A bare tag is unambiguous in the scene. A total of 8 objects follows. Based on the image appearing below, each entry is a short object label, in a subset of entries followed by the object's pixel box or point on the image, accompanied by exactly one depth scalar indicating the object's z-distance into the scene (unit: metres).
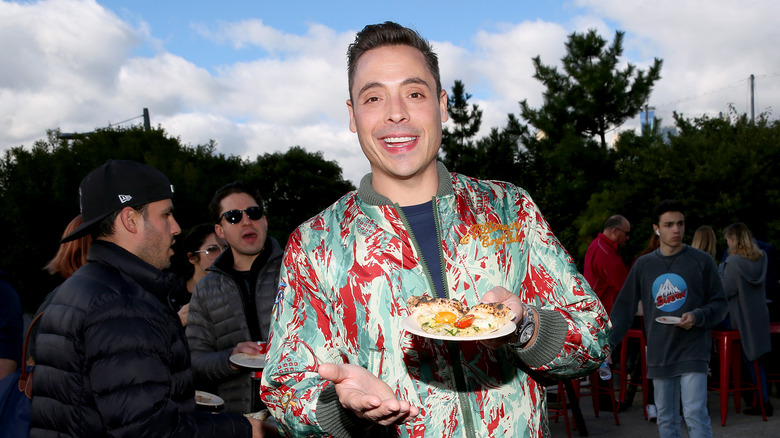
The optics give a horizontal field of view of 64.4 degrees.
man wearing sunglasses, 4.50
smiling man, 1.88
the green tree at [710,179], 24.02
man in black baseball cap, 2.66
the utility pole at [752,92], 40.62
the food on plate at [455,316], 1.72
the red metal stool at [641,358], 8.66
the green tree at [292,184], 56.00
